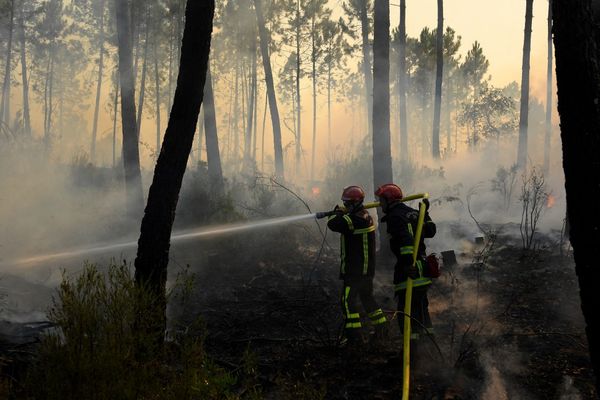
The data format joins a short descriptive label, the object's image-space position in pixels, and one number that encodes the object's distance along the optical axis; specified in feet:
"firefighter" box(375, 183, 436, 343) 17.12
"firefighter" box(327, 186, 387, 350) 18.98
